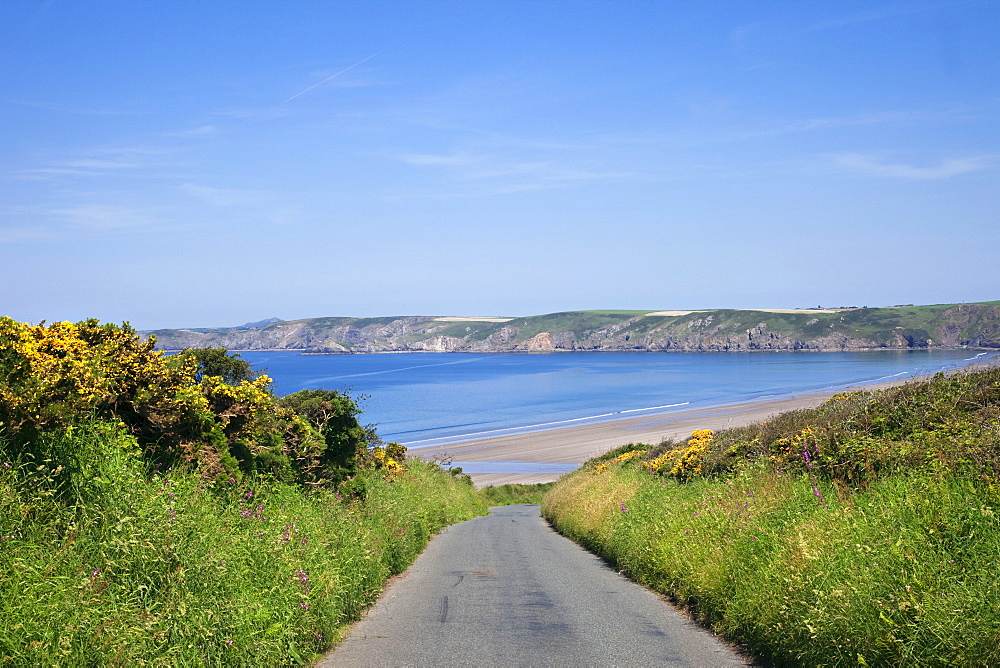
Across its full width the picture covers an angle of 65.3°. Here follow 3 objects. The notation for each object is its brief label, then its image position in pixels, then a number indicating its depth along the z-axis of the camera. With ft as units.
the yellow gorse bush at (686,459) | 54.95
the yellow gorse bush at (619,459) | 98.84
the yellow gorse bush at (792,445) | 40.40
